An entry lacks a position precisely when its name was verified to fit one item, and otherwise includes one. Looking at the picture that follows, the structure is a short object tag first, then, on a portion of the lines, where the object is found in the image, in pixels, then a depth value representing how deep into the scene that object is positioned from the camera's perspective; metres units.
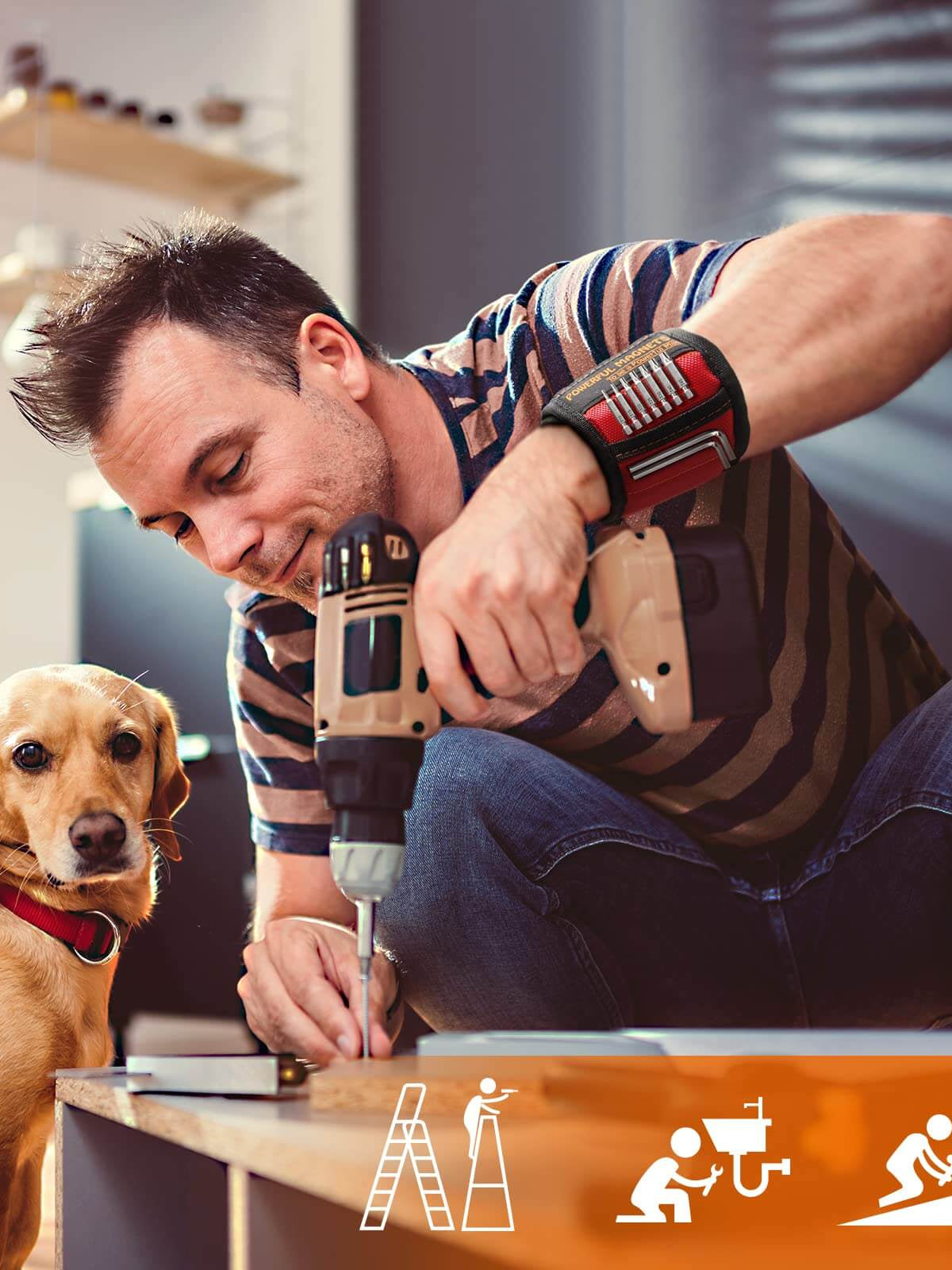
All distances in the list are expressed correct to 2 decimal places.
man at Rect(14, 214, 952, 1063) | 0.98
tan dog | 0.99
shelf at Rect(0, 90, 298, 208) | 2.37
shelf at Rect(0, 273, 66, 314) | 1.71
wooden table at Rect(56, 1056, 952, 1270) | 0.61
